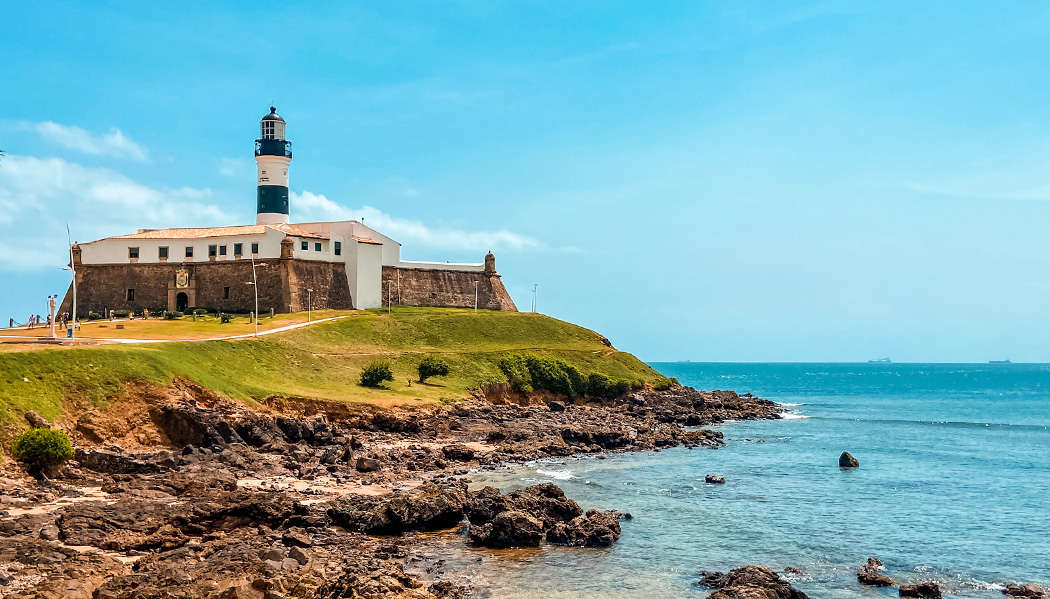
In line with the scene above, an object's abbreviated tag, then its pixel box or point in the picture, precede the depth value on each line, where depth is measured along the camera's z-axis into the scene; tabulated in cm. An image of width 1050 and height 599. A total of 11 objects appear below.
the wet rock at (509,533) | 3142
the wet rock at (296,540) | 2880
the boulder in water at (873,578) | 2791
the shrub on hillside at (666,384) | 9211
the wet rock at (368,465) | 4473
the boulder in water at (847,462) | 5431
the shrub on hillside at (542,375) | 7900
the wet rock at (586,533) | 3209
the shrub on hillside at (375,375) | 6644
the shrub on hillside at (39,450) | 3700
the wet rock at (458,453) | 5062
